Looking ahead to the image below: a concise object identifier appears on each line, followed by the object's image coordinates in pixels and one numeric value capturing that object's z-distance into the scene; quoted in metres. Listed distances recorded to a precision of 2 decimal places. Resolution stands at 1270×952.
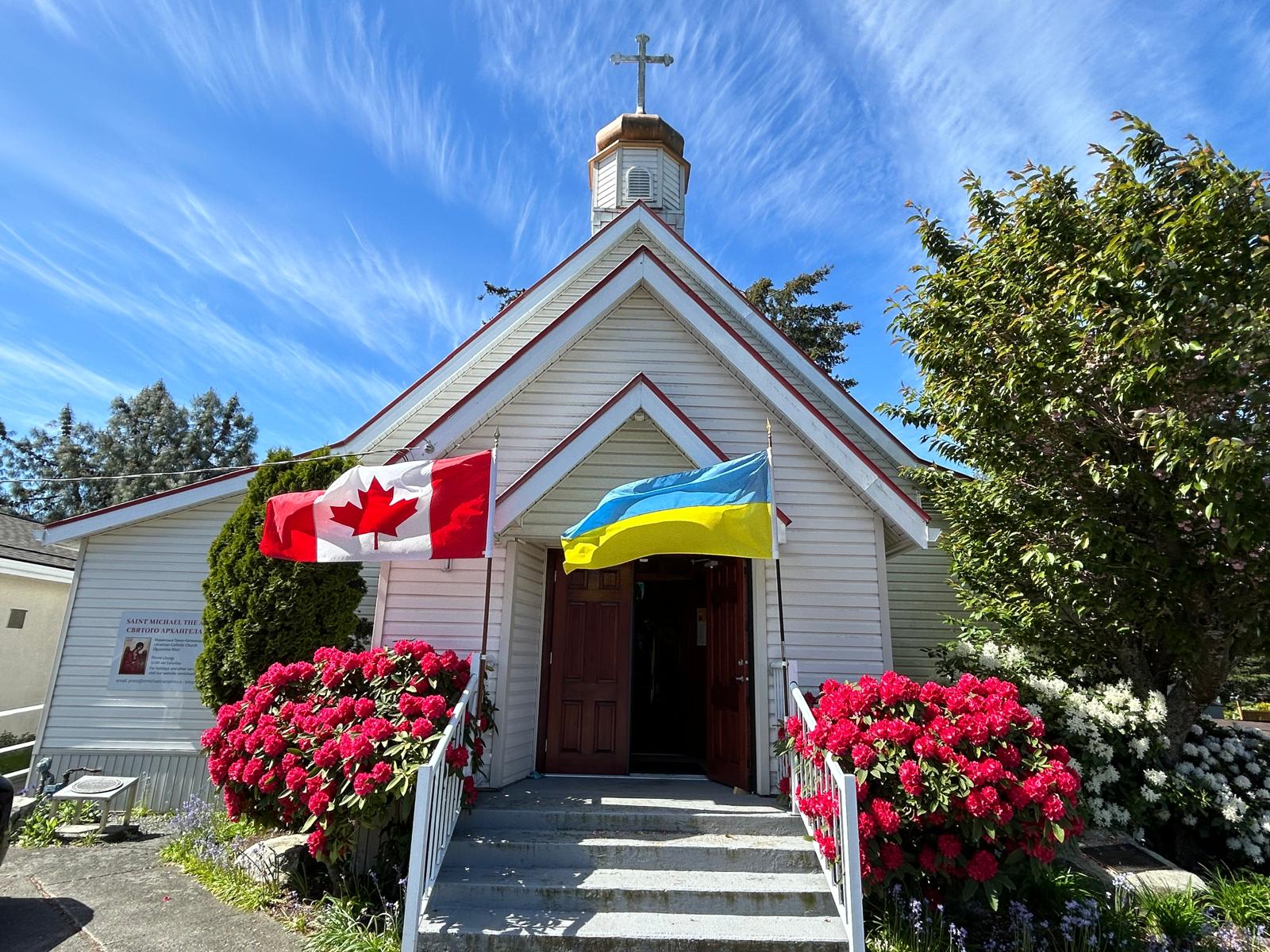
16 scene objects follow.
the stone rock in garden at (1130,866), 5.56
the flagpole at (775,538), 5.90
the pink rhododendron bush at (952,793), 4.56
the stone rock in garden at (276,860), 5.54
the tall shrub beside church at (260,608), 7.24
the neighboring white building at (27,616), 14.17
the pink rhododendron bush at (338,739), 4.85
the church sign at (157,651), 8.84
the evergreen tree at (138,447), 35.56
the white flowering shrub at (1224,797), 6.39
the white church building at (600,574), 7.03
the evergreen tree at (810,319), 23.67
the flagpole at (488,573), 6.18
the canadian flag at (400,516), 6.40
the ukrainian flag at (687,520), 6.07
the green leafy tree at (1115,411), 5.58
